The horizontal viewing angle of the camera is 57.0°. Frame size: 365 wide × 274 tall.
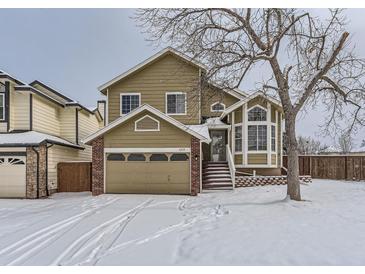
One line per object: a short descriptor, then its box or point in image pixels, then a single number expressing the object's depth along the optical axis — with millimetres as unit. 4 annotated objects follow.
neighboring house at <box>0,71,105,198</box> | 16031
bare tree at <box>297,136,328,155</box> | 52962
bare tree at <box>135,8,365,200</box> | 12062
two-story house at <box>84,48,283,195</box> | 16062
